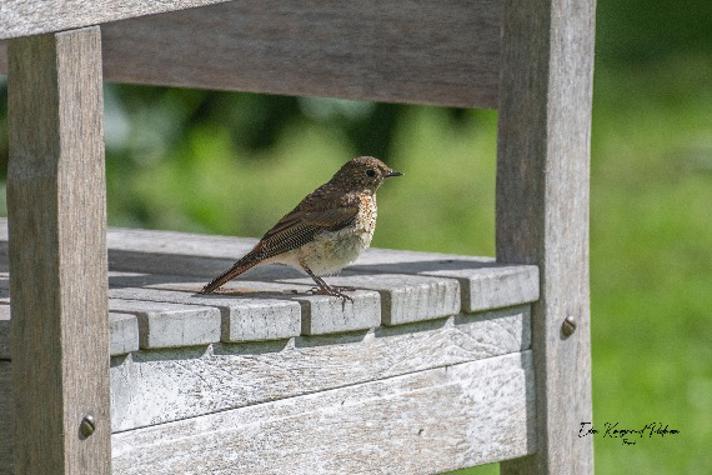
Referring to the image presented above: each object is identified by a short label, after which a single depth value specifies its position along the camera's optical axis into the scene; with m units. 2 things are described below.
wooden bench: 5.98
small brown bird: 7.98
